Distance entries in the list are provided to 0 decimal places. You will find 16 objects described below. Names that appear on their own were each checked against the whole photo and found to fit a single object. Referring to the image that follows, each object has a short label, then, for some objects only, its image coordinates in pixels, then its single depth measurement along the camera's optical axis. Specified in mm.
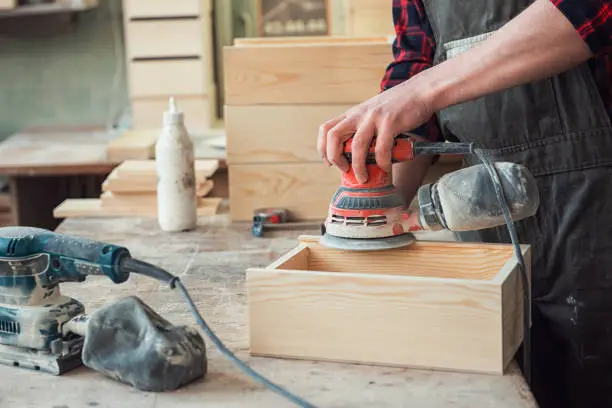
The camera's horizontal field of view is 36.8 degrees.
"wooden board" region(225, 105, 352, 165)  2354
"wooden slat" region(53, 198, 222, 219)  2521
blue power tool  1378
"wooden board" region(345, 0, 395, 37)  2973
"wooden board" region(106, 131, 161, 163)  3277
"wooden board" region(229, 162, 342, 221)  2402
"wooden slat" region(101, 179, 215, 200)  2529
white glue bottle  2268
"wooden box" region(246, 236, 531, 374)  1299
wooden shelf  3992
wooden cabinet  3984
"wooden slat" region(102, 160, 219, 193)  2527
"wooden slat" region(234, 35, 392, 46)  2518
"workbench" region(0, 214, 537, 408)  1242
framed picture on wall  4195
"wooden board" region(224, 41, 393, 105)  2324
